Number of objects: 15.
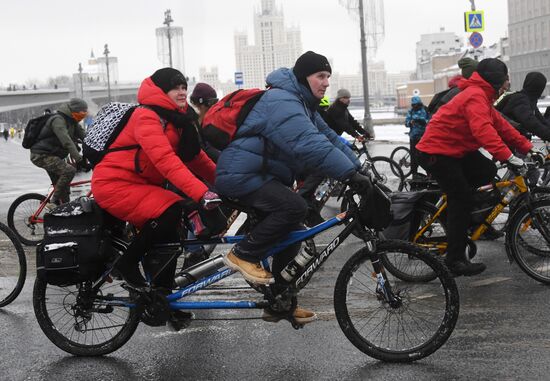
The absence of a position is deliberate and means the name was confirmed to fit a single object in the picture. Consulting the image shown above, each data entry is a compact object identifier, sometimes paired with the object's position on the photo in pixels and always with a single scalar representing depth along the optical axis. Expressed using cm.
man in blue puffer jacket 446
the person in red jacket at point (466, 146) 602
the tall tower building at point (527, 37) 11169
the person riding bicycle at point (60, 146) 970
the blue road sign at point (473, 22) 2112
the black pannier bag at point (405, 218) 661
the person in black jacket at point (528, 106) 776
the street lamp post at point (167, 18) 5025
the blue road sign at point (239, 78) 3369
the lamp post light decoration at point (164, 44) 5609
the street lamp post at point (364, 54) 3209
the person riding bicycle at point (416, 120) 1448
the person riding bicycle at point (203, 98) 795
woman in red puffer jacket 466
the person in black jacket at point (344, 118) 1192
